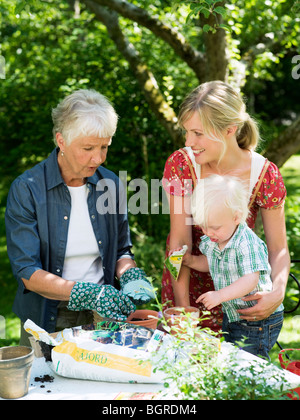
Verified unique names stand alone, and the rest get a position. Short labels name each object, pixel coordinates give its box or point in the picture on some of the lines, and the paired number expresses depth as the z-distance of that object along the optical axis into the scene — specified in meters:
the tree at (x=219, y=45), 4.13
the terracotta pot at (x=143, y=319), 1.94
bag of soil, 1.67
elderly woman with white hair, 2.25
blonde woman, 2.28
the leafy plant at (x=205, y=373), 1.43
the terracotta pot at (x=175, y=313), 1.81
